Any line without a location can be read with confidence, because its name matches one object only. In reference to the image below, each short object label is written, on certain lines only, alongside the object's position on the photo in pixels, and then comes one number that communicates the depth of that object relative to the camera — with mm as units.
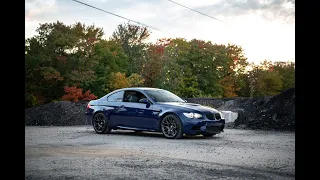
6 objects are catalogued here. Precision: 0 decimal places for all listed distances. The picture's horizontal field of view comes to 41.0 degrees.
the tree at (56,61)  34938
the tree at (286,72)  52000
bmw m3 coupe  12242
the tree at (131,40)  42500
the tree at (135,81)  37781
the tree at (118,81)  37625
